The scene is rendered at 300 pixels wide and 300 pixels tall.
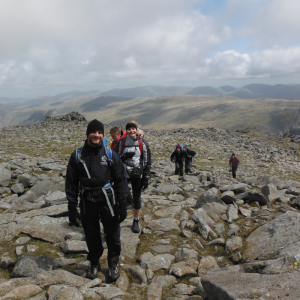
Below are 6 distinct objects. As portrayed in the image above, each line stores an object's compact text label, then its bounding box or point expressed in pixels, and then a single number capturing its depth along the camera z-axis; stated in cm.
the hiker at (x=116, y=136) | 824
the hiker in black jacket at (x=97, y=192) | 483
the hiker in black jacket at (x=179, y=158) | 1708
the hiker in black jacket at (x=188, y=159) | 1867
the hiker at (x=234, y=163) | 2095
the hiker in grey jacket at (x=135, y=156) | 686
